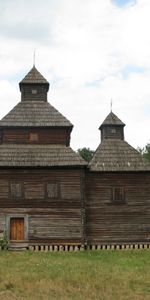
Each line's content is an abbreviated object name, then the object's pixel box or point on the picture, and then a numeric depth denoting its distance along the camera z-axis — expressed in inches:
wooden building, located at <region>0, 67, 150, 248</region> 1132.5
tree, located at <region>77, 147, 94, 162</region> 2684.5
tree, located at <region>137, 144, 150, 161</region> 2979.8
